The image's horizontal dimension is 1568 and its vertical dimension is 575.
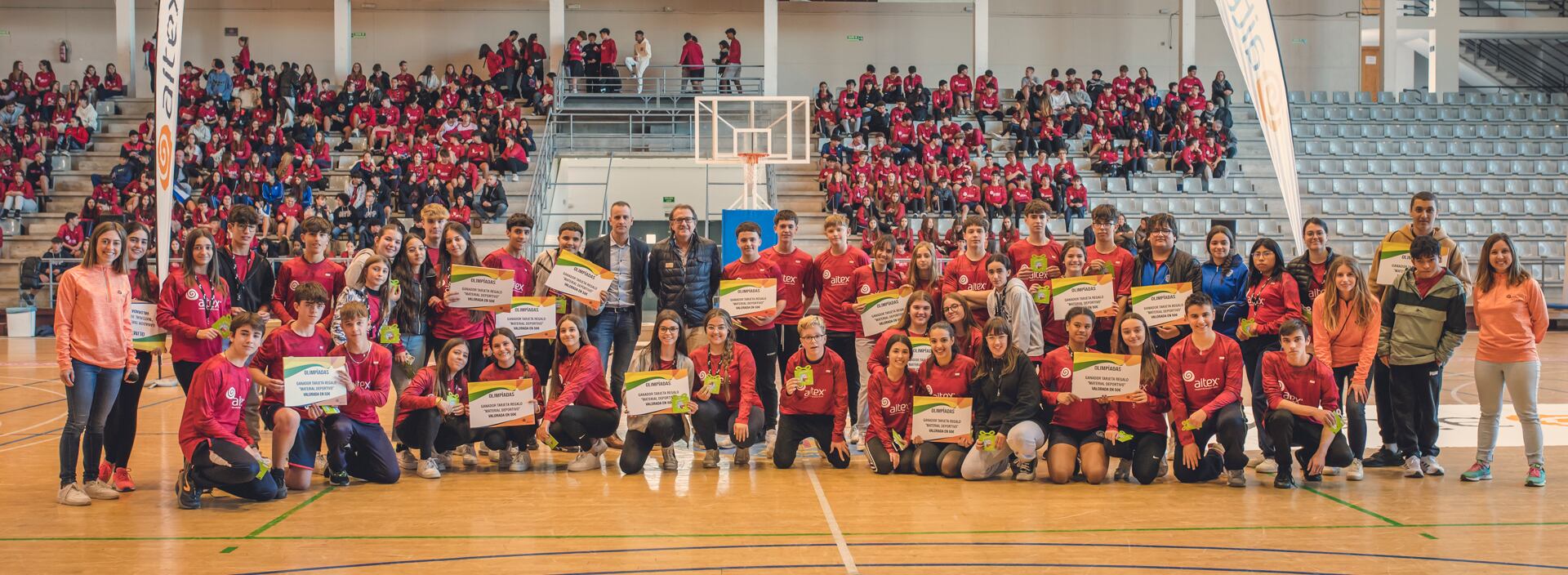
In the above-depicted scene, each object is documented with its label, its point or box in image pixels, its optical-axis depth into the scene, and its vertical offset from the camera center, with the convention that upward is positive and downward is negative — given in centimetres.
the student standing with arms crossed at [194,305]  634 -27
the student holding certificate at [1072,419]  654 -95
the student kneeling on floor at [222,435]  588 -90
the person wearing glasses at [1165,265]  709 -9
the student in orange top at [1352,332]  655 -46
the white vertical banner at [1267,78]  822 +120
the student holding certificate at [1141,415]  655 -92
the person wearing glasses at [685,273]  771 -13
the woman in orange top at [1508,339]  623 -47
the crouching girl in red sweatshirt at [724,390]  707 -83
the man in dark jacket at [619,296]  767 -28
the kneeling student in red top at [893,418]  688 -98
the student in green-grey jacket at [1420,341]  651 -51
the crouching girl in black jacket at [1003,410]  663 -90
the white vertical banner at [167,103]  793 +103
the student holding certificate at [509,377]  695 -73
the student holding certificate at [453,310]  727 -34
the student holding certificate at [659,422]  692 -99
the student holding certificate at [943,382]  677 -75
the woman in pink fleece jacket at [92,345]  592 -45
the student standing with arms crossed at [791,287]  780 -24
